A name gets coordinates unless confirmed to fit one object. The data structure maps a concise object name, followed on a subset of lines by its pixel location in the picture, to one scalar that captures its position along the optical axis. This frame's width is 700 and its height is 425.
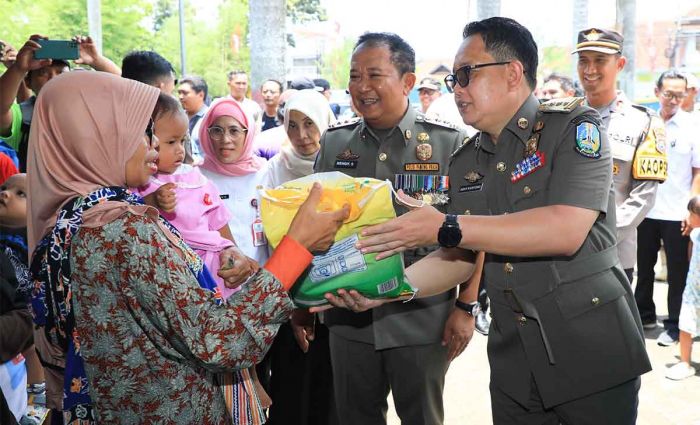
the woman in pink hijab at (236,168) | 3.68
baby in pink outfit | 2.41
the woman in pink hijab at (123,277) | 1.61
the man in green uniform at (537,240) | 2.03
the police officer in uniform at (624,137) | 4.26
